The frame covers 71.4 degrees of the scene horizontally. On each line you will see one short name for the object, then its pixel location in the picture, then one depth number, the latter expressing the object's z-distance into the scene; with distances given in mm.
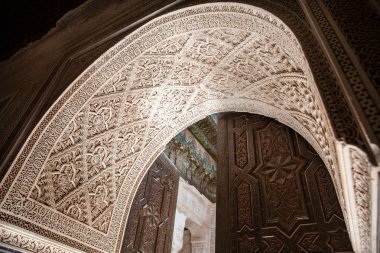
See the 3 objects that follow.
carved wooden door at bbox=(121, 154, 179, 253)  3021
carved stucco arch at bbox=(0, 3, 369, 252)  2010
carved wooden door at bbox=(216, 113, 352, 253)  1990
